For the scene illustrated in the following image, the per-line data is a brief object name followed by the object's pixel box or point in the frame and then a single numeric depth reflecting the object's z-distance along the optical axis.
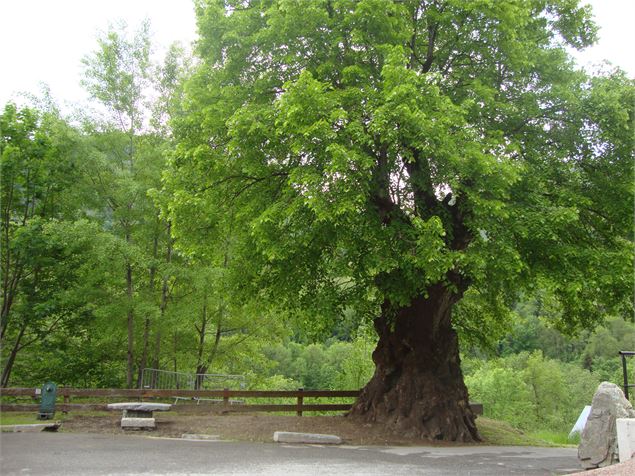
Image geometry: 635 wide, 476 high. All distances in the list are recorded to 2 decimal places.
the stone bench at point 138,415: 12.16
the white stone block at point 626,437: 7.61
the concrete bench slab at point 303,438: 11.18
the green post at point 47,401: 13.33
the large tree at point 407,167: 10.21
